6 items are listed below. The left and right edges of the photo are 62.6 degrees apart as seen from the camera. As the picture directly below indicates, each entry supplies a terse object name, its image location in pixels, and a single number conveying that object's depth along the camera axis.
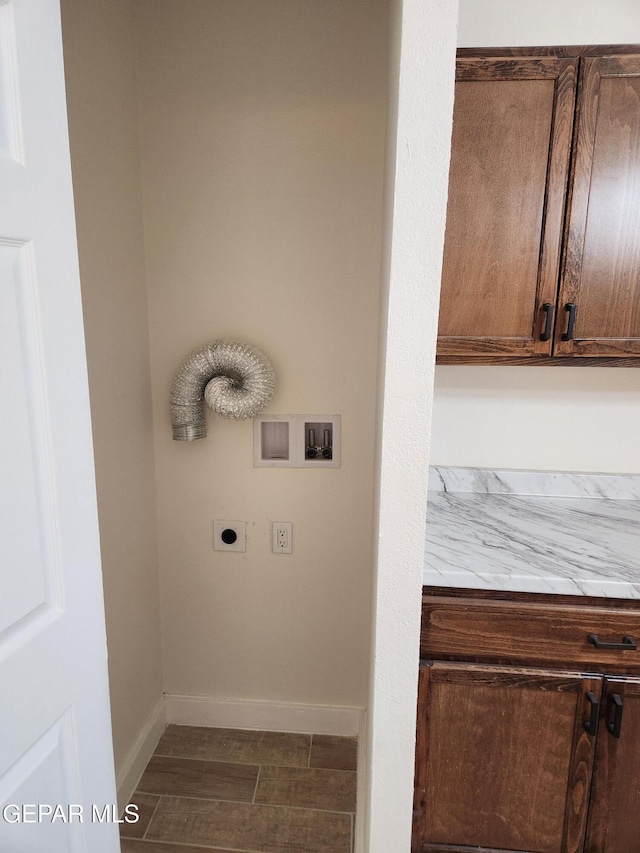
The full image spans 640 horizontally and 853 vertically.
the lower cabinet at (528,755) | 1.30
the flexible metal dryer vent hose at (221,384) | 1.78
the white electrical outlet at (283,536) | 1.99
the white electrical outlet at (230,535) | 2.01
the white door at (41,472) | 0.83
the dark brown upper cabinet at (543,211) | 1.40
